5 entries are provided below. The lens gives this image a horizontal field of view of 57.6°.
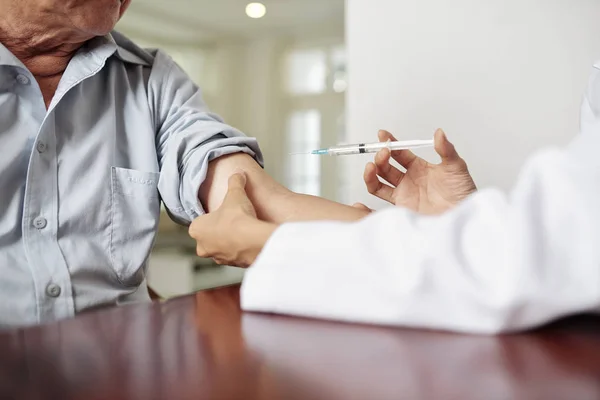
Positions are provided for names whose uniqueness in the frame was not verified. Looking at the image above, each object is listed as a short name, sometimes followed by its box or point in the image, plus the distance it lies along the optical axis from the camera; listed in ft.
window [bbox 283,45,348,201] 13.97
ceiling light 13.16
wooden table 1.11
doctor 1.38
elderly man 2.91
